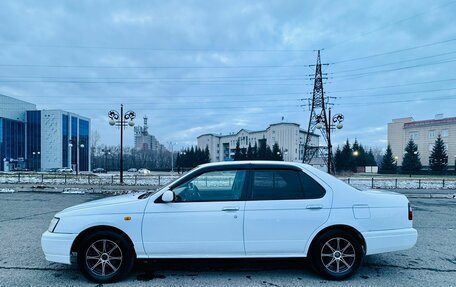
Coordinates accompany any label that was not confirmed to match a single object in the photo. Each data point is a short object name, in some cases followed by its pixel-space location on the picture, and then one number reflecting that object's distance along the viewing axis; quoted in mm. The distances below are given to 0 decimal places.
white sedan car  3887
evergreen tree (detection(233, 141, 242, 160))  84250
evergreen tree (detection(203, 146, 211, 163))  87338
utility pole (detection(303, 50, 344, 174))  29266
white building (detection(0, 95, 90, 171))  72750
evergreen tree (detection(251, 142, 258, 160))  79900
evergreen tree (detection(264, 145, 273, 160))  74450
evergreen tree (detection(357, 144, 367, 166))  68375
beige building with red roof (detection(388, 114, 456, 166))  70562
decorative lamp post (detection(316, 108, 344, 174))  21594
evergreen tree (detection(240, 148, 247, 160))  81844
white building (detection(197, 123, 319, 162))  92562
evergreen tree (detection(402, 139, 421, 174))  59344
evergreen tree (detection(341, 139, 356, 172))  59781
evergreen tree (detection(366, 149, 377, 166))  73744
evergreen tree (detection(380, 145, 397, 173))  62303
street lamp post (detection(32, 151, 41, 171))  74981
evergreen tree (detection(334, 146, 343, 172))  59975
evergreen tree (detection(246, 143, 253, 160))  79962
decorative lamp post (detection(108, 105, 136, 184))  20398
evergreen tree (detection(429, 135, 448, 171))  55500
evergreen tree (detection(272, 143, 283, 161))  72806
